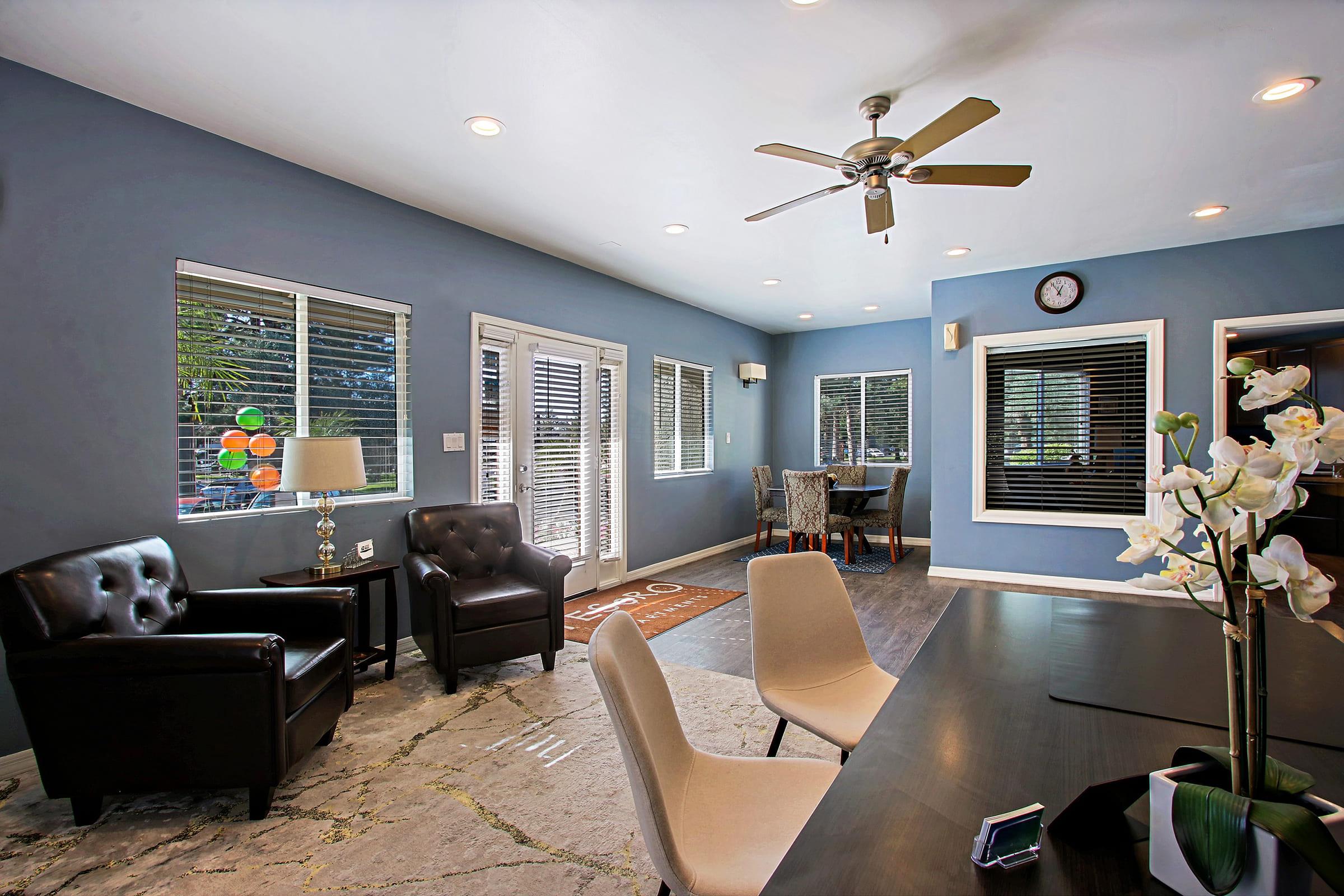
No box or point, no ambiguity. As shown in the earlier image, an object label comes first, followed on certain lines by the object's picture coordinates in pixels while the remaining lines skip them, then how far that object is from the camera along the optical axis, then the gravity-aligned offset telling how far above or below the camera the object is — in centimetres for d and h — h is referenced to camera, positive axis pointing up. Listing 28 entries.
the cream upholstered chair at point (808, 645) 191 -65
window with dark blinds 502 +14
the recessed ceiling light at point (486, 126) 279 +144
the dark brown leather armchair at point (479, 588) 306 -77
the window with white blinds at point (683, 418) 615 +28
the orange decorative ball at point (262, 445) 310 +0
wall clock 503 +122
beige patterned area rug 178 -123
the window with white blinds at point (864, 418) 761 +32
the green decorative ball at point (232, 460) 301 -7
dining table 637 -53
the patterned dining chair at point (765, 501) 708 -66
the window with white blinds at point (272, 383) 291 +33
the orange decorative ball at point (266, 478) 311 -16
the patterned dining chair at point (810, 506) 613 -62
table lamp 294 -10
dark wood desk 77 -53
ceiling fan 244 +119
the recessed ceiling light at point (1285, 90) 256 +146
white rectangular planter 65 -45
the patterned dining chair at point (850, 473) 735 -34
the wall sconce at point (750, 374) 747 +85
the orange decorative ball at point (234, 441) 301 +2
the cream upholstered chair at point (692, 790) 109 -77
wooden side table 308 -83
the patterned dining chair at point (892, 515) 649 -75
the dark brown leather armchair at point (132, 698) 196 -81
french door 431 +2
